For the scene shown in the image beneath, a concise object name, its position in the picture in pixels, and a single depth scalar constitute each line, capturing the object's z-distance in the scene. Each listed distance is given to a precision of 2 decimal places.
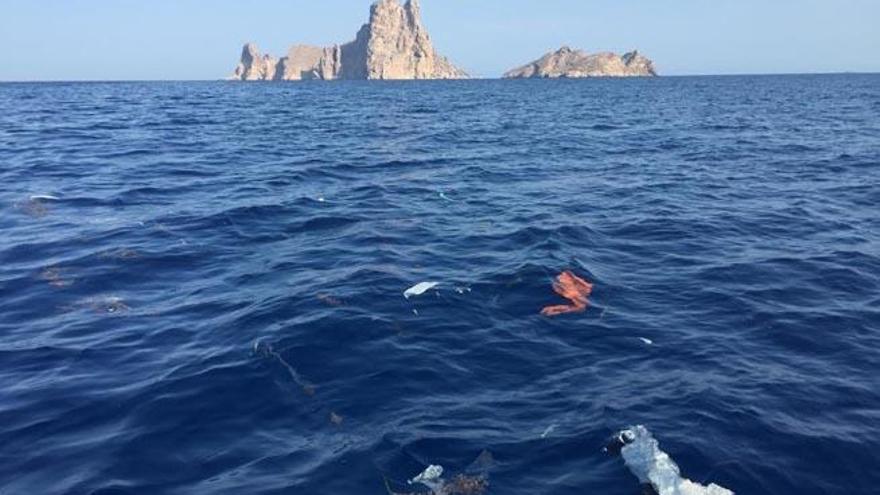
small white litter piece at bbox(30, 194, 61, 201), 15.48
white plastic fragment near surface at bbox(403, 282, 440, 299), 10.22
